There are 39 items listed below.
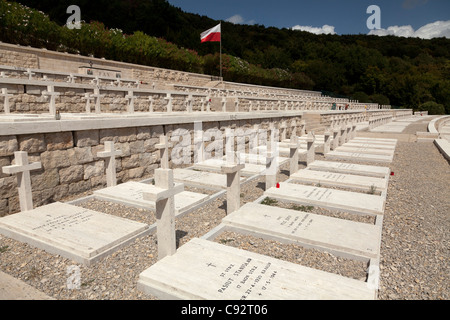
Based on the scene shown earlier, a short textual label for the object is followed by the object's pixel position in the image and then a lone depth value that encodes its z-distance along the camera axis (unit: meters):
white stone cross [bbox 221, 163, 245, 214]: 4.38
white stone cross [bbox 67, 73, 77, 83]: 11.61
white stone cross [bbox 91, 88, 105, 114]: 9.00
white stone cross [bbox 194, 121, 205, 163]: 7.90
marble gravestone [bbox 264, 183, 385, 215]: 4.66
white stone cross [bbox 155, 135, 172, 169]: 6.58
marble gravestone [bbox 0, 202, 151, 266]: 3.18
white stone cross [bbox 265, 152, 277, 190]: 5.49
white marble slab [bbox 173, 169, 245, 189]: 5.90
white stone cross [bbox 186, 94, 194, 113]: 11.50
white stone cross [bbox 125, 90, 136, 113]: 10.01
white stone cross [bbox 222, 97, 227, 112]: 13.70
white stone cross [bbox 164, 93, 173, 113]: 11.09
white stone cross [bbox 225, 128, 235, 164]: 8.12
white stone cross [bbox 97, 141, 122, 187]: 5.38
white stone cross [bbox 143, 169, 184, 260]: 2.99
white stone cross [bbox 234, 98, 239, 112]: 14.08
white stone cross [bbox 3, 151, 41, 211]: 4.14
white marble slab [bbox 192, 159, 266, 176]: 7.01
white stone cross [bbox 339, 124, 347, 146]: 11.62
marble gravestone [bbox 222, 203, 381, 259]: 3.37
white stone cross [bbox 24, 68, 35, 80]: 10.76
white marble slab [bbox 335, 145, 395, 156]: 9.77
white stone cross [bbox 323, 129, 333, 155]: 9.48
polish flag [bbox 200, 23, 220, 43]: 23.16
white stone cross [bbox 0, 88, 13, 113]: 7.11
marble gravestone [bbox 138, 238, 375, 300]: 2.45
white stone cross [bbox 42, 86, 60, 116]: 7.58
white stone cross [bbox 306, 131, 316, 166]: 7.82
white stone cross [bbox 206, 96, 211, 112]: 13.00
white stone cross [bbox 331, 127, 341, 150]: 10.48
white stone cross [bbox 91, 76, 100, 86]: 12.56
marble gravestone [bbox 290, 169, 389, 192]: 5.89
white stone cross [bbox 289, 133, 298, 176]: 6.57
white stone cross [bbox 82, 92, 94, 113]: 8.86
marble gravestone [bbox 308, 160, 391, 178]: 7.00
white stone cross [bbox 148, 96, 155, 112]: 10.86
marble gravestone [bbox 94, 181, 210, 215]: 4.66
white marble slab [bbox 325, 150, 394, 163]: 8.65
